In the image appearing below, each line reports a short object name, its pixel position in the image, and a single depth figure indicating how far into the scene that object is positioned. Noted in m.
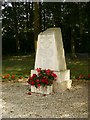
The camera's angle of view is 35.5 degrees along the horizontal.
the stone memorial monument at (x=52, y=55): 4.02
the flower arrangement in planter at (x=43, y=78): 3.91
